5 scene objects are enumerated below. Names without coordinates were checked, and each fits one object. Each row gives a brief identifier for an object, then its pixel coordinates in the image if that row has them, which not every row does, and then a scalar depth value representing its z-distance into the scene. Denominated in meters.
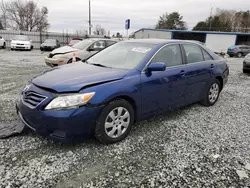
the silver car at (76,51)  8.01
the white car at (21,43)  18.88
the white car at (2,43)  19.93
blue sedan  2.62
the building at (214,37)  35.34
